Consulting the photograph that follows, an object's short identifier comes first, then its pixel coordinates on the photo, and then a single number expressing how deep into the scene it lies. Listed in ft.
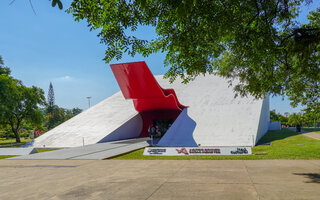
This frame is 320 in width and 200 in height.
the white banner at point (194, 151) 36.40
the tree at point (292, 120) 164.68
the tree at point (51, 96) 270.75
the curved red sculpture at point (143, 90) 59.93
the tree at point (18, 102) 94.43
